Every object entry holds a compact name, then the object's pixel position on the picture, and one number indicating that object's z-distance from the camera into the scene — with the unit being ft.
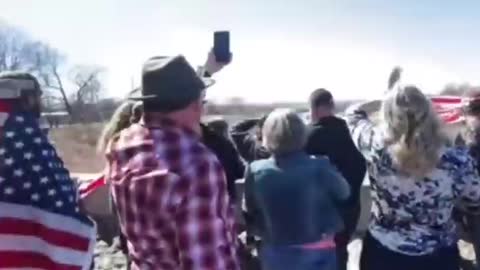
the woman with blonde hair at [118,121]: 13.01
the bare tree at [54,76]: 194.90
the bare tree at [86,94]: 199.77
